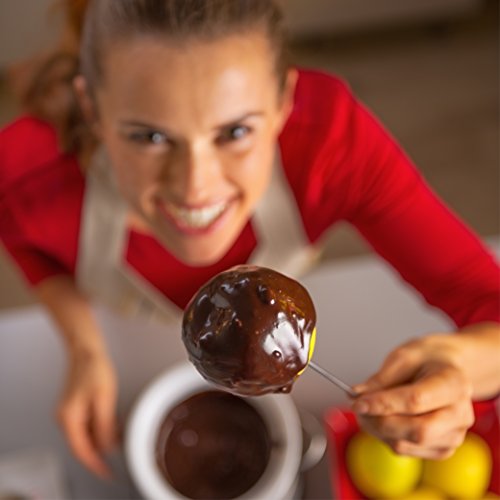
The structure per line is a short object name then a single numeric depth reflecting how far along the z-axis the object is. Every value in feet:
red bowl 3.07
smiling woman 2.71
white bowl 2.81
